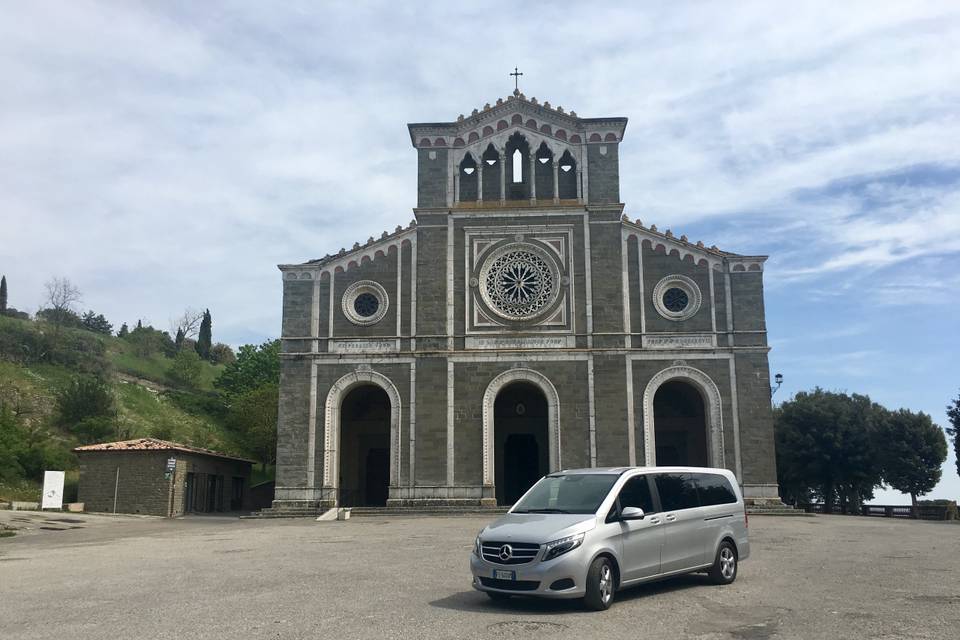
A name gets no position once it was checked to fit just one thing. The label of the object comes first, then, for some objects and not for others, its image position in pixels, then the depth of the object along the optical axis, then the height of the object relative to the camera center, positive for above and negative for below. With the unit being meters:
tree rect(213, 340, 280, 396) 71.88 +7.48
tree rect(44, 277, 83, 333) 76.62 +13.20
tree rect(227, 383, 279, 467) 59.91 +2.74
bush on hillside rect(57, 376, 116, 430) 53.81 +3.49
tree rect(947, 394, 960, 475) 46.81 +1.74
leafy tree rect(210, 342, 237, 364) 104.27 +12.81
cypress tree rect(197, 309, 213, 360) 102.25 +14.66
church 37.56 +5.76
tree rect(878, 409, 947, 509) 48.38 +0.11
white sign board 36.69 -1.35
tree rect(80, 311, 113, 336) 103.50 +16.54
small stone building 37.97 -0.87
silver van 10.98 -1.11
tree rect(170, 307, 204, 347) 106.06 +16.04
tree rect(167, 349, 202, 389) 80.50 +8.23
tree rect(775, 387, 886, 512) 49.88 +0.41
